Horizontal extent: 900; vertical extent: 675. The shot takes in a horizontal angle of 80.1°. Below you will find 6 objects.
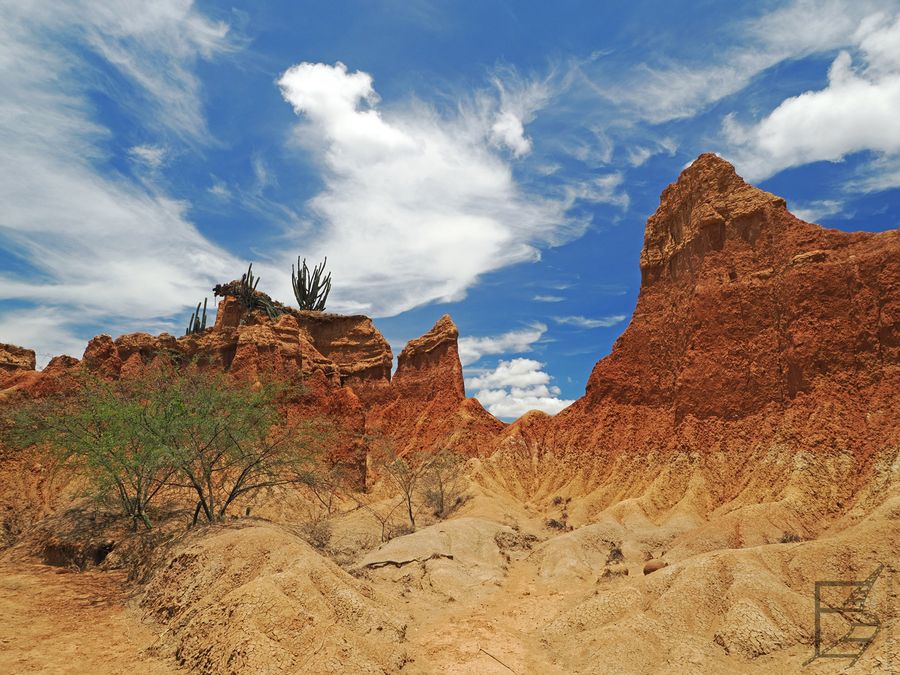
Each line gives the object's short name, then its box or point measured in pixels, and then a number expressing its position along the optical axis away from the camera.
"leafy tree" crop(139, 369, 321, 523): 21.16
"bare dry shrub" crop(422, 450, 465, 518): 44.09
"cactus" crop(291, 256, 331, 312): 69.69
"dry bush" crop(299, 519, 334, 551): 26.16
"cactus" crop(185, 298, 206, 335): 55.81
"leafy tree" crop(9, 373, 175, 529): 21.41
